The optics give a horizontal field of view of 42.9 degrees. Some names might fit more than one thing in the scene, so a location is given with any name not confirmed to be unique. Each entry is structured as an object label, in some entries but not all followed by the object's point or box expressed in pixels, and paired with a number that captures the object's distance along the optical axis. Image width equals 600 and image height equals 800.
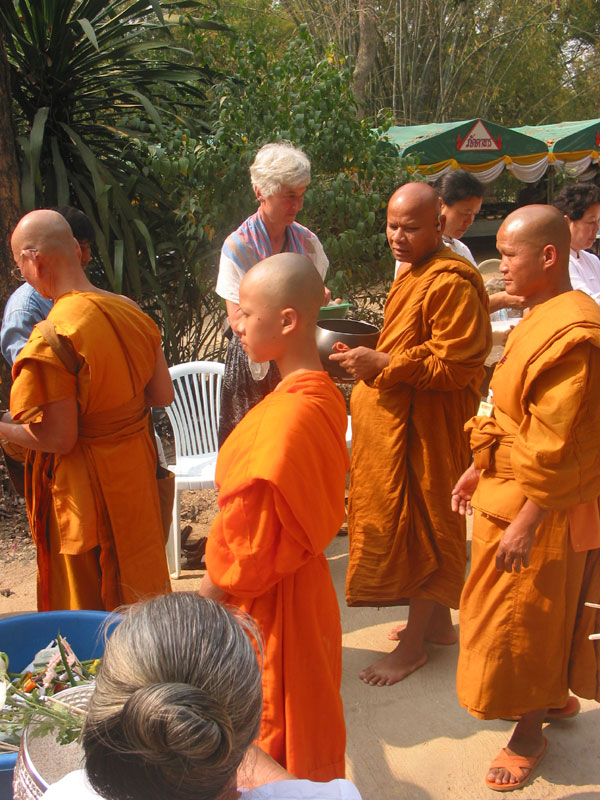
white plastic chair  4.54
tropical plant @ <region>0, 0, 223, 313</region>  5.21
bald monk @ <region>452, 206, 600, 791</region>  2.26
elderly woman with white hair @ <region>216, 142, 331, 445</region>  3.40
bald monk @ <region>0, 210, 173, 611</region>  2.54
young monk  1.86
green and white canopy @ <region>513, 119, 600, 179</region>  18.33
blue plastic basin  2.18
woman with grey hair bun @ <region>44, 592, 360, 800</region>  1.02
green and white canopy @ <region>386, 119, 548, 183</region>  16.14
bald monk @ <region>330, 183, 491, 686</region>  3.03
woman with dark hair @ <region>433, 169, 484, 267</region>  3.66
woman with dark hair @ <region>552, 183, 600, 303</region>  4.36
